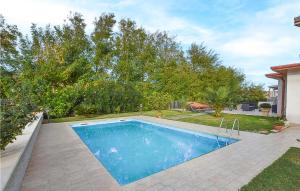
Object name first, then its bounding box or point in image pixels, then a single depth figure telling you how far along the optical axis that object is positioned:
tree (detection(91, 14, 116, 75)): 19.23
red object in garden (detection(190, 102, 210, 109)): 17.12
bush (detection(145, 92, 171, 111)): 17.66
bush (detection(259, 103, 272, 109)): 14.33
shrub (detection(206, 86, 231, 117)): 12.63
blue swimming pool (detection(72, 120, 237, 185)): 5.67
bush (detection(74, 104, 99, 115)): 14.00
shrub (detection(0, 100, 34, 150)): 3.61
